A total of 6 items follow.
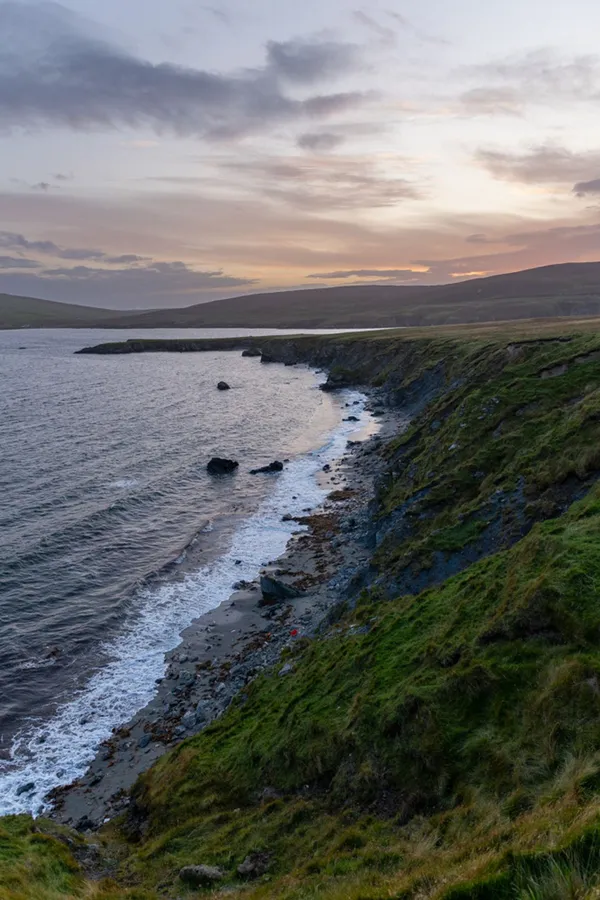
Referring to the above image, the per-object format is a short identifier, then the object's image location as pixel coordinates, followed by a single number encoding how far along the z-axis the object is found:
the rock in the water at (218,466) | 63.53
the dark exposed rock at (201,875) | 13.56
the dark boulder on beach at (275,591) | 34.94
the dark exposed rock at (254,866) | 13.38
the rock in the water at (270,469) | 64.06
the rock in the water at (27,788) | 21.94
